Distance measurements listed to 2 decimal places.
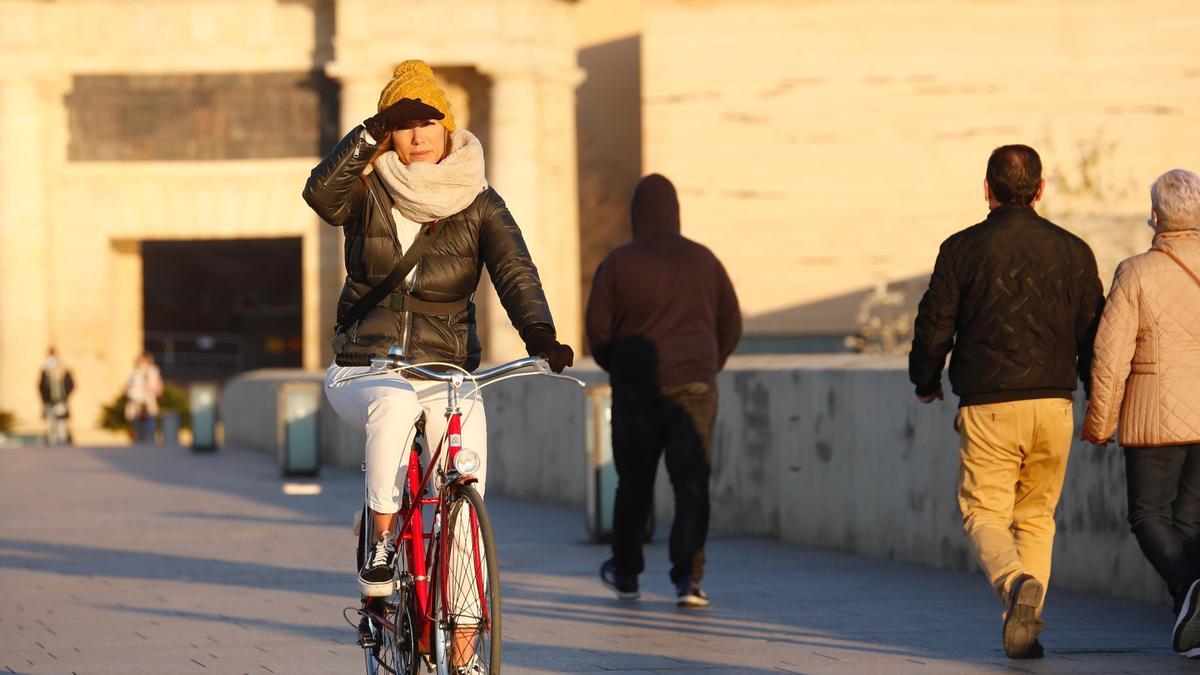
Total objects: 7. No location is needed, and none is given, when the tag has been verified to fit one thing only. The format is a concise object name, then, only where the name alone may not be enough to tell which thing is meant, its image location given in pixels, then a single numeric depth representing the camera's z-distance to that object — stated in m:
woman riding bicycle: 12.26
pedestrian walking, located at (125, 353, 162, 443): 74.56
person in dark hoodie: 18.98
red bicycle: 11.20
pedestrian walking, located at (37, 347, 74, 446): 71.81
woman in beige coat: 15.05
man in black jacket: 14.86
